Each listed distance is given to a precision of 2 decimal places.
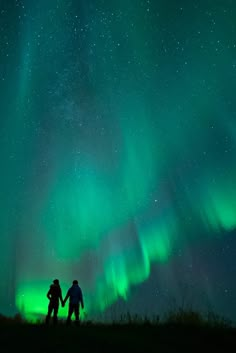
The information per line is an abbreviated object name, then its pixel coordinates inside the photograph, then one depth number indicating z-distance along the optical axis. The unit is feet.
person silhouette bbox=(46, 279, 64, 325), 58.59
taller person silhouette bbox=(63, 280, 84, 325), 59.00
